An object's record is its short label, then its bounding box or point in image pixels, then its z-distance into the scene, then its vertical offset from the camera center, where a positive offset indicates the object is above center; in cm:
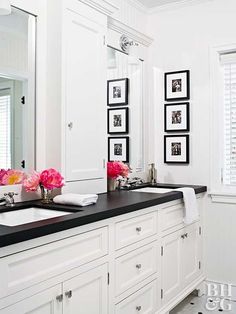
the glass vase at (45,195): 217 -25
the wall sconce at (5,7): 197 +82
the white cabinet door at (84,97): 239 +40
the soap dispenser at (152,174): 346 -19
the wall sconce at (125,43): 318 +100
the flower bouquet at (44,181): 211 -16
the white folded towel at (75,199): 202 -26
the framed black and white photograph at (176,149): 339 +5
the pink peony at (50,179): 211 -15
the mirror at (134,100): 319 +52
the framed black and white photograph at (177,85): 337 +66
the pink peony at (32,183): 212 -17
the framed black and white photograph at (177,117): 338 +35
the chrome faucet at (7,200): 206 -27
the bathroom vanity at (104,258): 146 -55
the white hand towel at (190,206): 284 -42
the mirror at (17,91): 218 +40
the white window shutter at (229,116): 322 +35
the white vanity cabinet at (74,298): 149 -67
